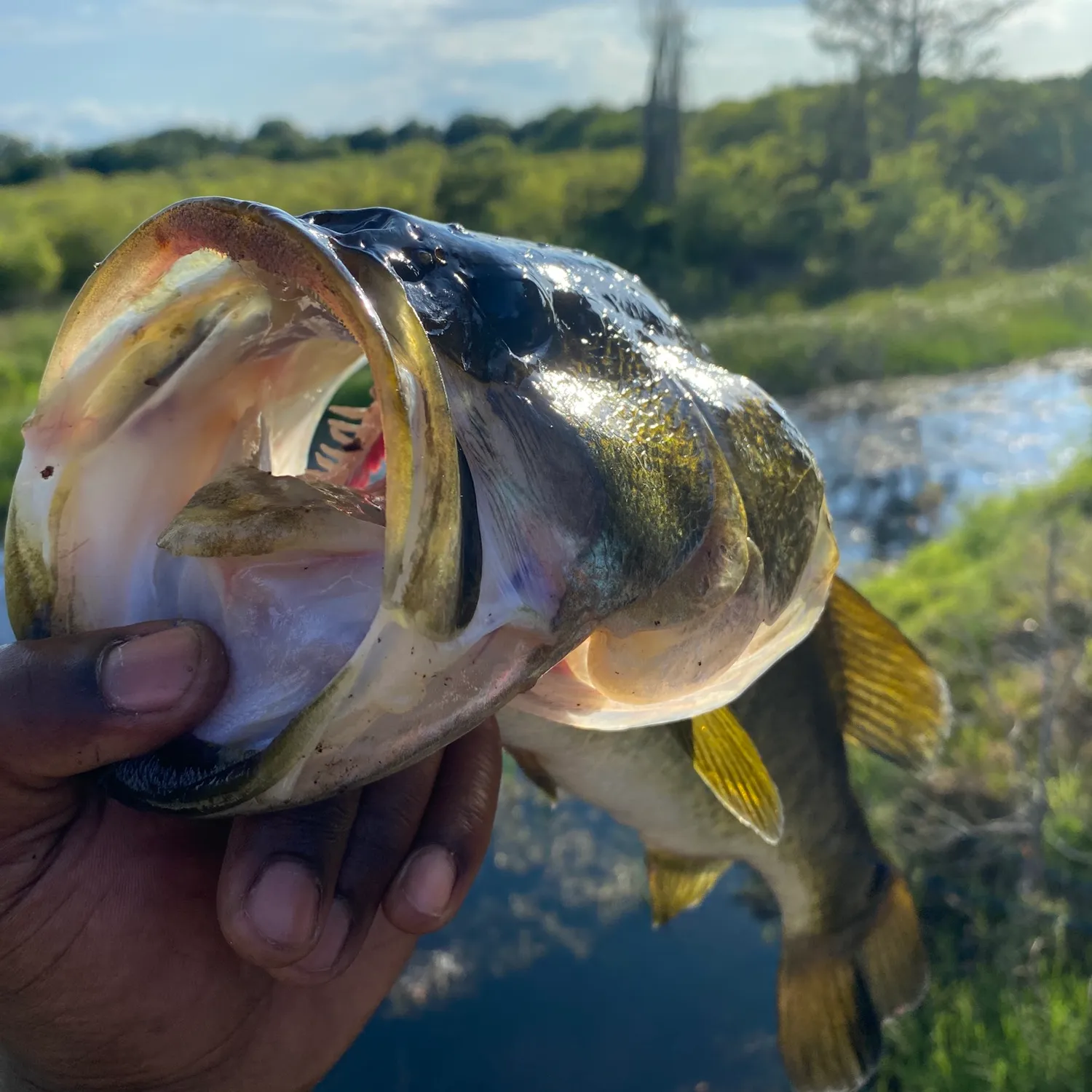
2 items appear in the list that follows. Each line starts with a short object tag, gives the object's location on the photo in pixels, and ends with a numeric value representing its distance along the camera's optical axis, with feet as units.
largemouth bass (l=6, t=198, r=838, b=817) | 0.48
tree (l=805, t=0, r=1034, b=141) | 48.01
